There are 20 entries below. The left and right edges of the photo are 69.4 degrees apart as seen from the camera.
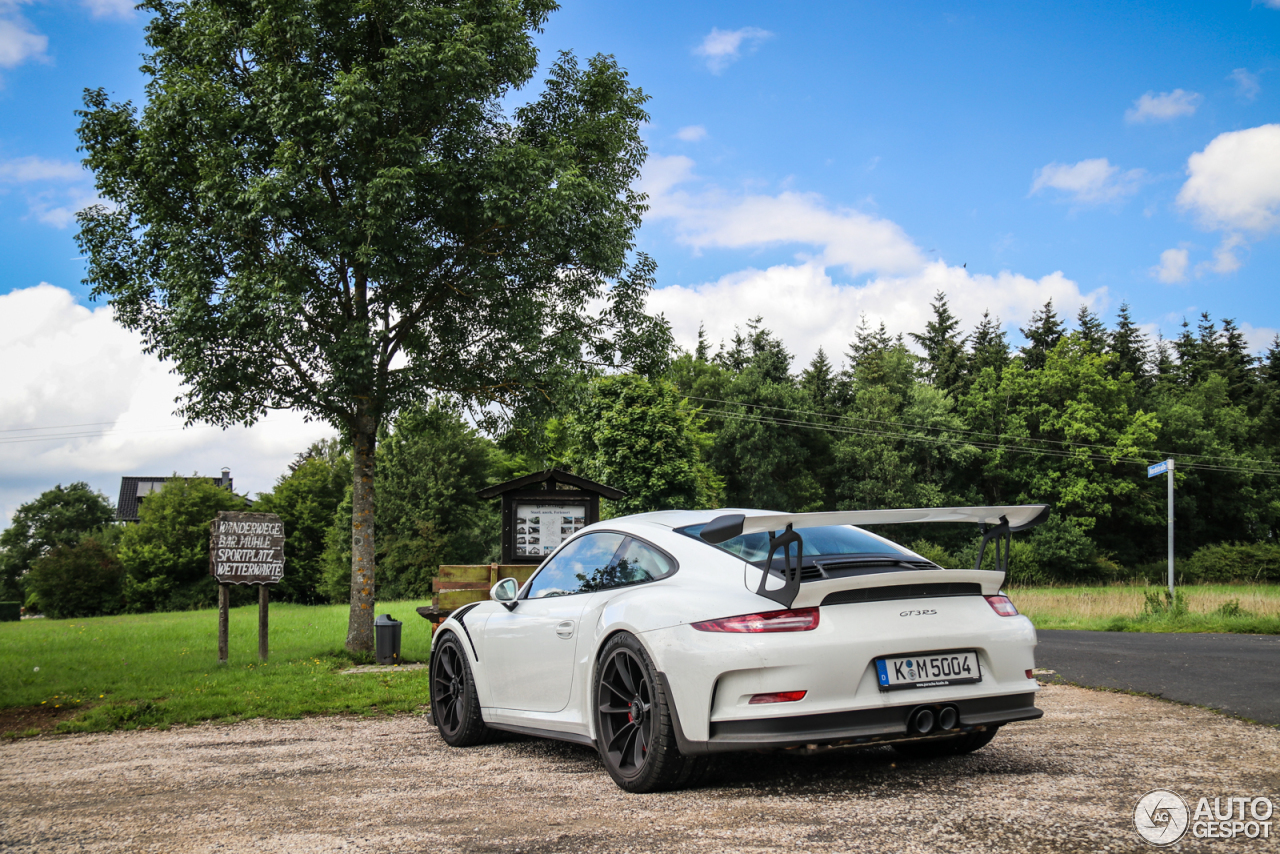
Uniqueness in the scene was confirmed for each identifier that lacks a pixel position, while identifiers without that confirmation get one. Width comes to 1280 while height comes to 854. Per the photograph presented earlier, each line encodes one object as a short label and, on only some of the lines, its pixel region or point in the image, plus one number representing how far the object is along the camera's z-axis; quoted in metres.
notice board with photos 13.52
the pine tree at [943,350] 63.12
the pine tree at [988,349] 62.56
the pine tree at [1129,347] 64.12
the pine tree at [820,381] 61.56
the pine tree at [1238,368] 63.31
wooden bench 11.73
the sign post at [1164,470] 22.67
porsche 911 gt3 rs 3.87
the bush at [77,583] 48.88
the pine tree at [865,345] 65.75
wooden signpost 11.95
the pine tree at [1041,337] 63.41
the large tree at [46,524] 82.25
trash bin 12.70
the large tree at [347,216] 12.30
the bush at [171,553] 51.28
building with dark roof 96.00
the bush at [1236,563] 48.16
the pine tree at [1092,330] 63.26
